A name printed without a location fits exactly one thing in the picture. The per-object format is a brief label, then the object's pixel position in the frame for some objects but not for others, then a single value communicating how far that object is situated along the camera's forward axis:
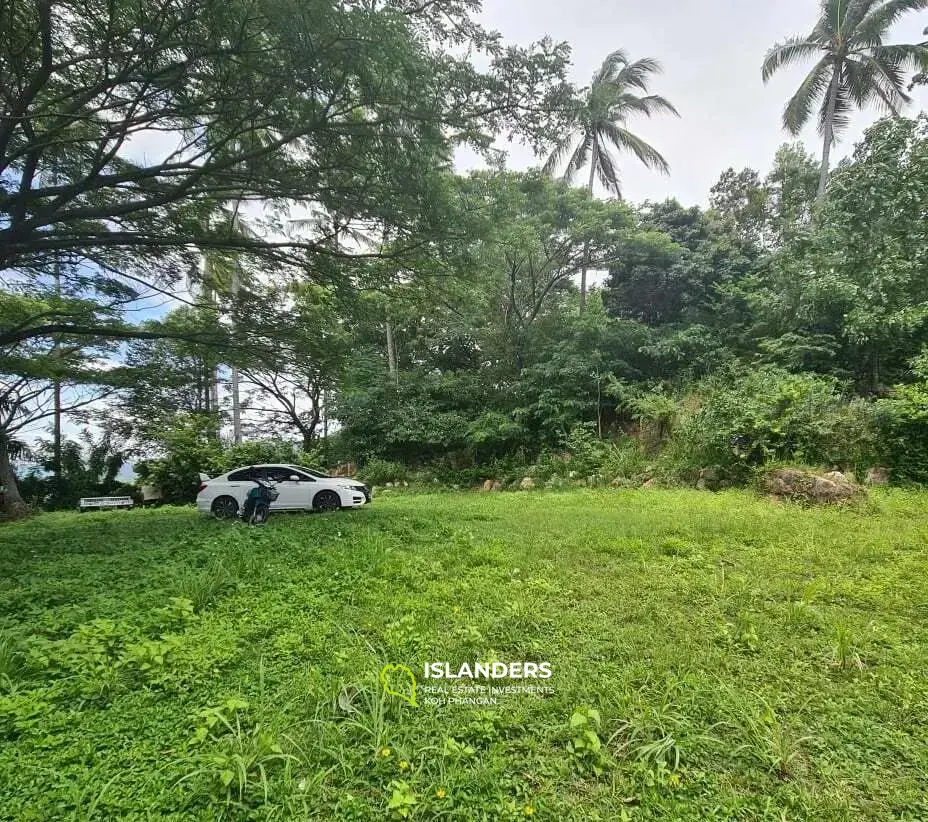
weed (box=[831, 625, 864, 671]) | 2.17
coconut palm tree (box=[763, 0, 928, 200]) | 11.27
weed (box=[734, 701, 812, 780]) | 1.60
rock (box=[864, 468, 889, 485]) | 6.32
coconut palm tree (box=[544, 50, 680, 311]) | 12.99
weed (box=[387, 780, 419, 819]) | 1.42
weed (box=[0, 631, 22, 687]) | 2.08
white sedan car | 7.47
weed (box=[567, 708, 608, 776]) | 1.62
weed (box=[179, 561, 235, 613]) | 3.04
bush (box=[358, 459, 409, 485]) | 12.16
